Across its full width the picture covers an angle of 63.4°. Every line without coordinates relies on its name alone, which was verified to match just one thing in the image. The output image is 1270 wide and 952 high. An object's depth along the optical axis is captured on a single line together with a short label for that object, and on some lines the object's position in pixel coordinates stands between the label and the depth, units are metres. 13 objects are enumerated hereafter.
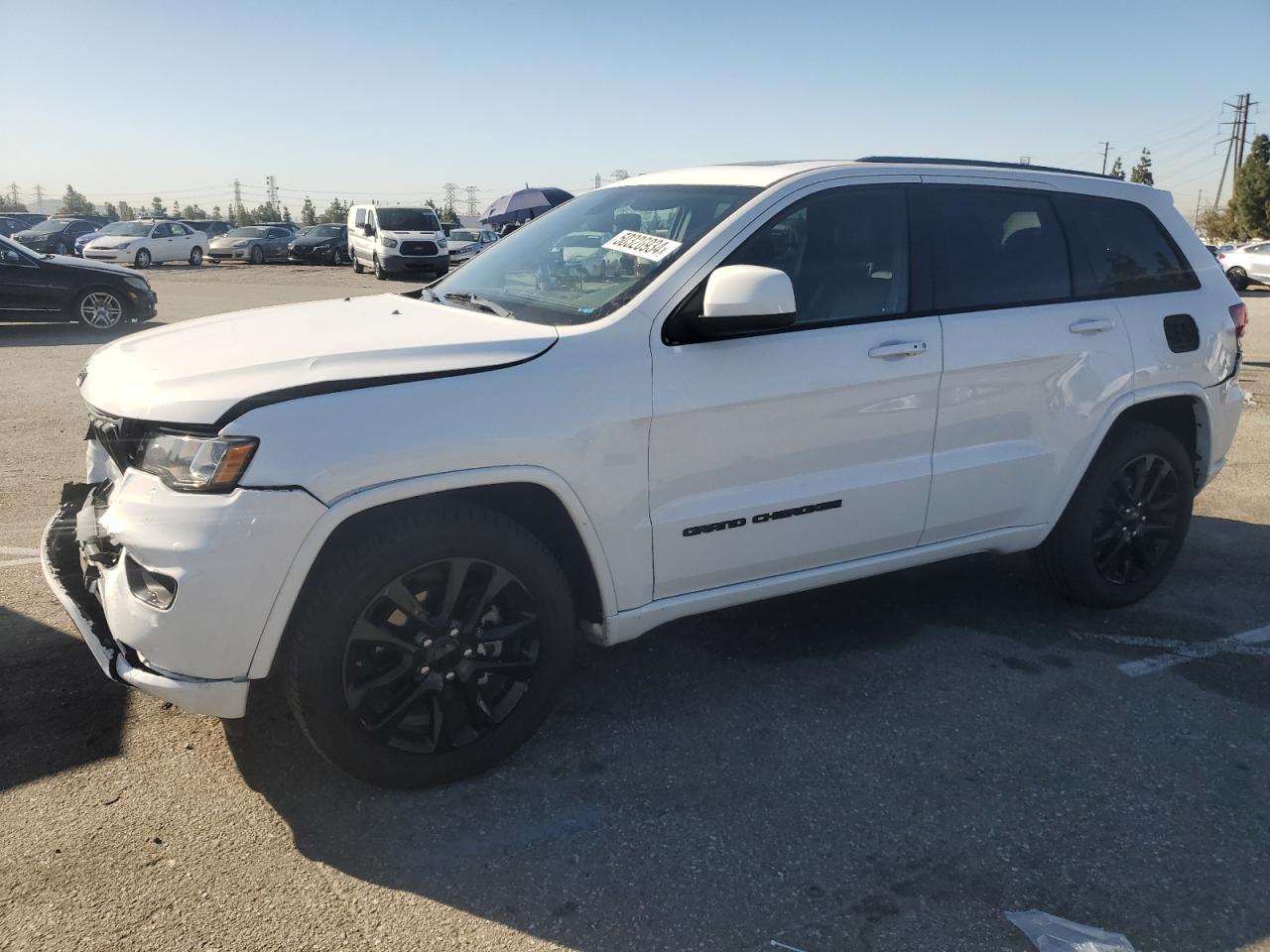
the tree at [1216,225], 51.34
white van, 27.42
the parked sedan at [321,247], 36.78
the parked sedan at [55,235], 34.47
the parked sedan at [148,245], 32.34
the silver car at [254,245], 38.22
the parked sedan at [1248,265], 27.20
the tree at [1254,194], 48.62
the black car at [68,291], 13.15
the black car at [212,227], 44.67
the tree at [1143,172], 78.19
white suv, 2.72
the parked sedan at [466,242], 37.31
